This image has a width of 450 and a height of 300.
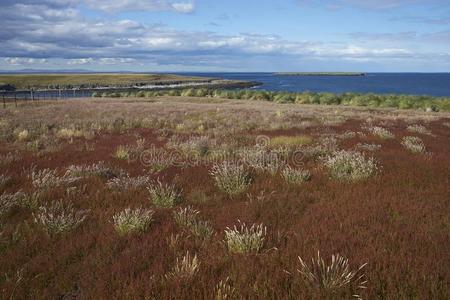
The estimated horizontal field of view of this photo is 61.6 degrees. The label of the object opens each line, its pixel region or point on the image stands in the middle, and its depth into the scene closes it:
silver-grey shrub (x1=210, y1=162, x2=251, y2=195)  7.19
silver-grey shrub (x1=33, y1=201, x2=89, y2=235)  5.28
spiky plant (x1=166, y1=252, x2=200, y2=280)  3.89
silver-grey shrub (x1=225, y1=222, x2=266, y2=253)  4.53
